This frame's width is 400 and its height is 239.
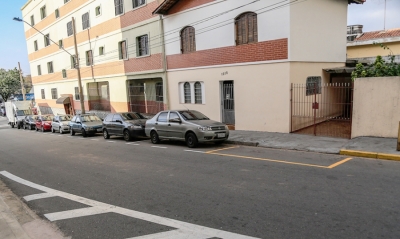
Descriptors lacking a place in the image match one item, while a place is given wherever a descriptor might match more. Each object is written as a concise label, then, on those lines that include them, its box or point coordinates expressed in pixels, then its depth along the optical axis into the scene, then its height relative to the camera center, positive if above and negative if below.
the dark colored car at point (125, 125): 15.49 -1.81
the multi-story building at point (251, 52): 12.99 +1.70
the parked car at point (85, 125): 19.42 -2.12
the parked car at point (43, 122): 26.53 -2.52
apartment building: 20.55 +3.29
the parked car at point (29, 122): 30.08 -2.75
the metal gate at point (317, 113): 12.88 -1.41
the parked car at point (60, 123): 23.41 -2.37
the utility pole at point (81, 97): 22.57 -0.32
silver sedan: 11.55 -1.61
